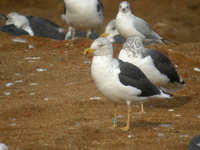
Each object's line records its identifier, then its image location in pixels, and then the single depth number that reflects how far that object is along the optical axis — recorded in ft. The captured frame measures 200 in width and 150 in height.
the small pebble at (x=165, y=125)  41.24
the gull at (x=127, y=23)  65.46
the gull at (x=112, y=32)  75.20
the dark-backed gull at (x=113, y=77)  37.06
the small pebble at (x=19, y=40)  74.20
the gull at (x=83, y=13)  68.08
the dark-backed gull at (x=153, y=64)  45.29
